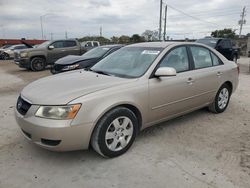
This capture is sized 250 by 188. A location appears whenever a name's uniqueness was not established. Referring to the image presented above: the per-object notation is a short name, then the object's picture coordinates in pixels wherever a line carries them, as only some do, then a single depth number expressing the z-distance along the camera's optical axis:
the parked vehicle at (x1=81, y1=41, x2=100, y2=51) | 13.25
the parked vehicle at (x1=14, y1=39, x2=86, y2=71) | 10.15
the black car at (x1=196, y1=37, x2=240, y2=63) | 10.32
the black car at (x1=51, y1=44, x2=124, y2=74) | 6.61
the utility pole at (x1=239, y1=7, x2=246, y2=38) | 39.43
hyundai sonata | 2.24
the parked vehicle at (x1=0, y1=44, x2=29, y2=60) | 18.41
